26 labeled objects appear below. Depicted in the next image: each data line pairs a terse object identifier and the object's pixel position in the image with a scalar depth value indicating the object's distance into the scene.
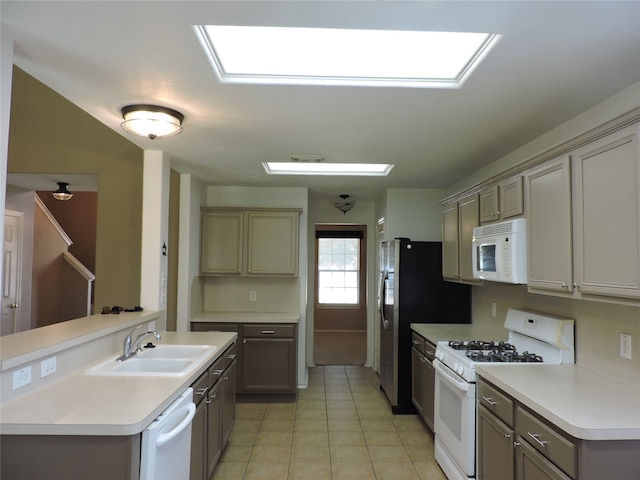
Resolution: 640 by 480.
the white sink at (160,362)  2.16
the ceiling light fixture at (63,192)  4.36
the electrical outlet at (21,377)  1.71
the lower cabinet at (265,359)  4.23
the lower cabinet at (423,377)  3.34
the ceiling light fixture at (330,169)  3.98
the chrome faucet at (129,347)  2.43
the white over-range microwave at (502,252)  2.52
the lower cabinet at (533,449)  1.53
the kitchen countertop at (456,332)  3.37
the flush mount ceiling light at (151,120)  2.31
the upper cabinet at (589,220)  1.71
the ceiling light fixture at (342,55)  1.74
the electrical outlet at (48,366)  1.89
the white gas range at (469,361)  2.44
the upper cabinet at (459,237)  3.33
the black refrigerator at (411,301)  3.98
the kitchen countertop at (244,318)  4.22
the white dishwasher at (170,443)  1.54
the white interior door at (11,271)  4.44
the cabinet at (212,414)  2.26
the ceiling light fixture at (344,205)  5.59
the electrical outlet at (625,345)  2.05
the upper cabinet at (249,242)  4.56
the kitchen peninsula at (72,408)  1.46
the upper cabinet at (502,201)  2.61
